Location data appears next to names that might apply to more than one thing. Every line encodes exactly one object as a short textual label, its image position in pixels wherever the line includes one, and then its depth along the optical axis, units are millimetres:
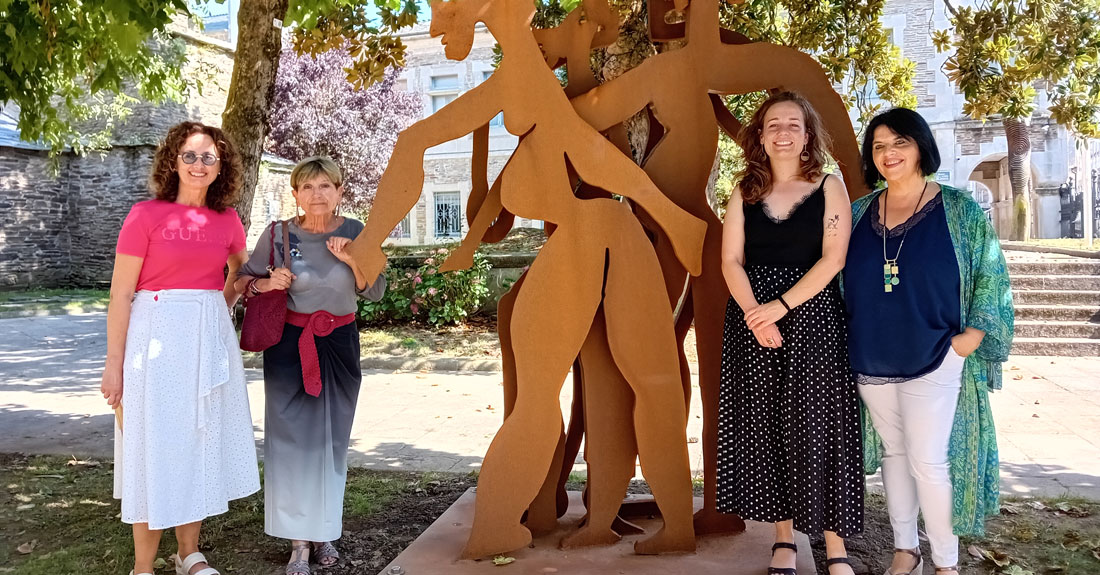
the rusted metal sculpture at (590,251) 3092
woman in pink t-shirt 2869
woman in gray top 3156
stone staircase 9281
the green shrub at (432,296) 10805
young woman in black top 2758
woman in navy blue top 2713
